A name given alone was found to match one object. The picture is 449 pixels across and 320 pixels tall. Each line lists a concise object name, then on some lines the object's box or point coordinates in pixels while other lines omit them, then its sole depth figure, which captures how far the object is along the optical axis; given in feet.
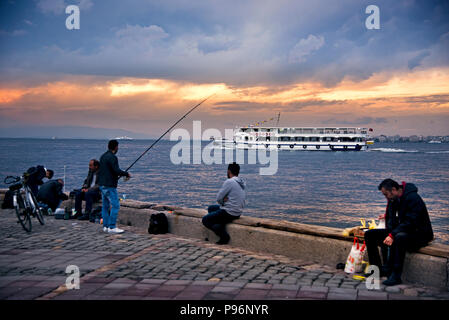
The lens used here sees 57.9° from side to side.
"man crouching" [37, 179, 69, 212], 32.22
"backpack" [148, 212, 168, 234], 24.29
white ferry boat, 305.12
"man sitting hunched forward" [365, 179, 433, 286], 15.51
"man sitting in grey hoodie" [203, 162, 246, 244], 21.72
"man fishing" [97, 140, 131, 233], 24.36
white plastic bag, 16.53
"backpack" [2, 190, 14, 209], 34.68
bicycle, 25.00
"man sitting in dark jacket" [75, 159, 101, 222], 29.12
